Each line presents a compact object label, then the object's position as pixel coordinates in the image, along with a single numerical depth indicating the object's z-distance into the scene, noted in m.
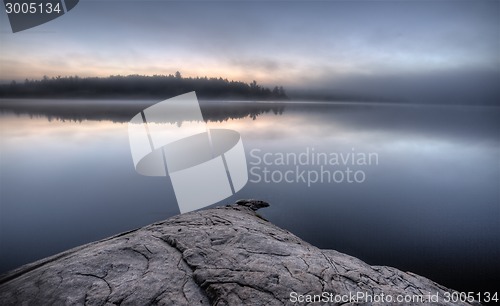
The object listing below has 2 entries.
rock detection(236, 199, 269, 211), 6.35
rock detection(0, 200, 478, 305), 2.70
